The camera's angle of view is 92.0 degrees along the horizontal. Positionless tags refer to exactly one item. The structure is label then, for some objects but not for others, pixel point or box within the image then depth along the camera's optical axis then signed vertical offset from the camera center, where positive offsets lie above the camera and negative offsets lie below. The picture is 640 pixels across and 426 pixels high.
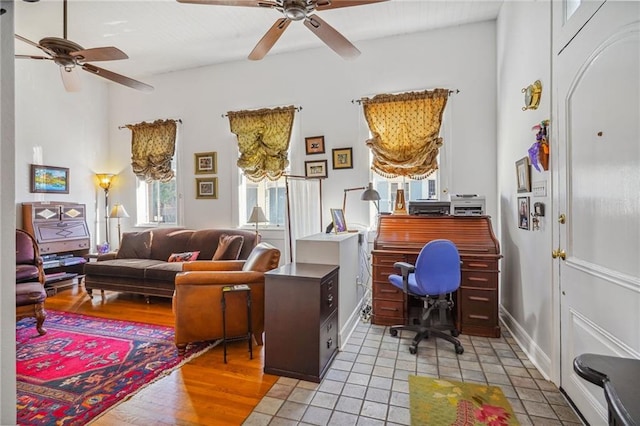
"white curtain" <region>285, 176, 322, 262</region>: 4.41 +0.04
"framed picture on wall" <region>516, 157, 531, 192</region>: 2.69 +0.32
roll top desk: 3.03 -0.52
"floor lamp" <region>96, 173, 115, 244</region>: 5.66 +0.46
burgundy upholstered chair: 3.04 -0.76
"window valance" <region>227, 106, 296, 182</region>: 4.66 +1.11
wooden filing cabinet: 2.26 -0.85
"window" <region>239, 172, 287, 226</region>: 4.84 +0.21
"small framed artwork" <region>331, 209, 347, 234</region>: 3.45 -0.12
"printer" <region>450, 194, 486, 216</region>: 3.35 +0.05
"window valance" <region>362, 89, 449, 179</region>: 3.93 +1.03
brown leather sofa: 4.05 -0.67
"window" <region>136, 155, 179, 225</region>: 5.45 +0.17
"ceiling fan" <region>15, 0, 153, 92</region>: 2.61 +1.40
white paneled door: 1.39 +0.09
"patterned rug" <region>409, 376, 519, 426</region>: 1.84 -1.25
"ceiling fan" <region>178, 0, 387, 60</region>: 2.11 +1.42
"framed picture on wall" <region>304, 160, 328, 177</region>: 4.49 +0.62
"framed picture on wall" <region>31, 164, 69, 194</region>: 4.70 +0.52
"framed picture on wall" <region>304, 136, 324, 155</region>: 4.50 +0.97
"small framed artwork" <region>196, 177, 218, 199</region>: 5.15 +0.39
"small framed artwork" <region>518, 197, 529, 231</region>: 2.74 -0.03
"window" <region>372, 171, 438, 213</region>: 4.09 +0.29
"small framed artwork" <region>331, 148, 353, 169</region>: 4.34 +0.75
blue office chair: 2.65 -0.61
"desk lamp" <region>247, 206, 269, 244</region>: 4.30 -0.07
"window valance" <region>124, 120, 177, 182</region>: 5.36 +1.11
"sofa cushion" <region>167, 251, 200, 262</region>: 4.47 -0.66
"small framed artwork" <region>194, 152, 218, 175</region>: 5.15 +0.81
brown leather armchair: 2.67 -0.82
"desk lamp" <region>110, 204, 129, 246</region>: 5.23 -0.01
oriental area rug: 1.99 -1.25
